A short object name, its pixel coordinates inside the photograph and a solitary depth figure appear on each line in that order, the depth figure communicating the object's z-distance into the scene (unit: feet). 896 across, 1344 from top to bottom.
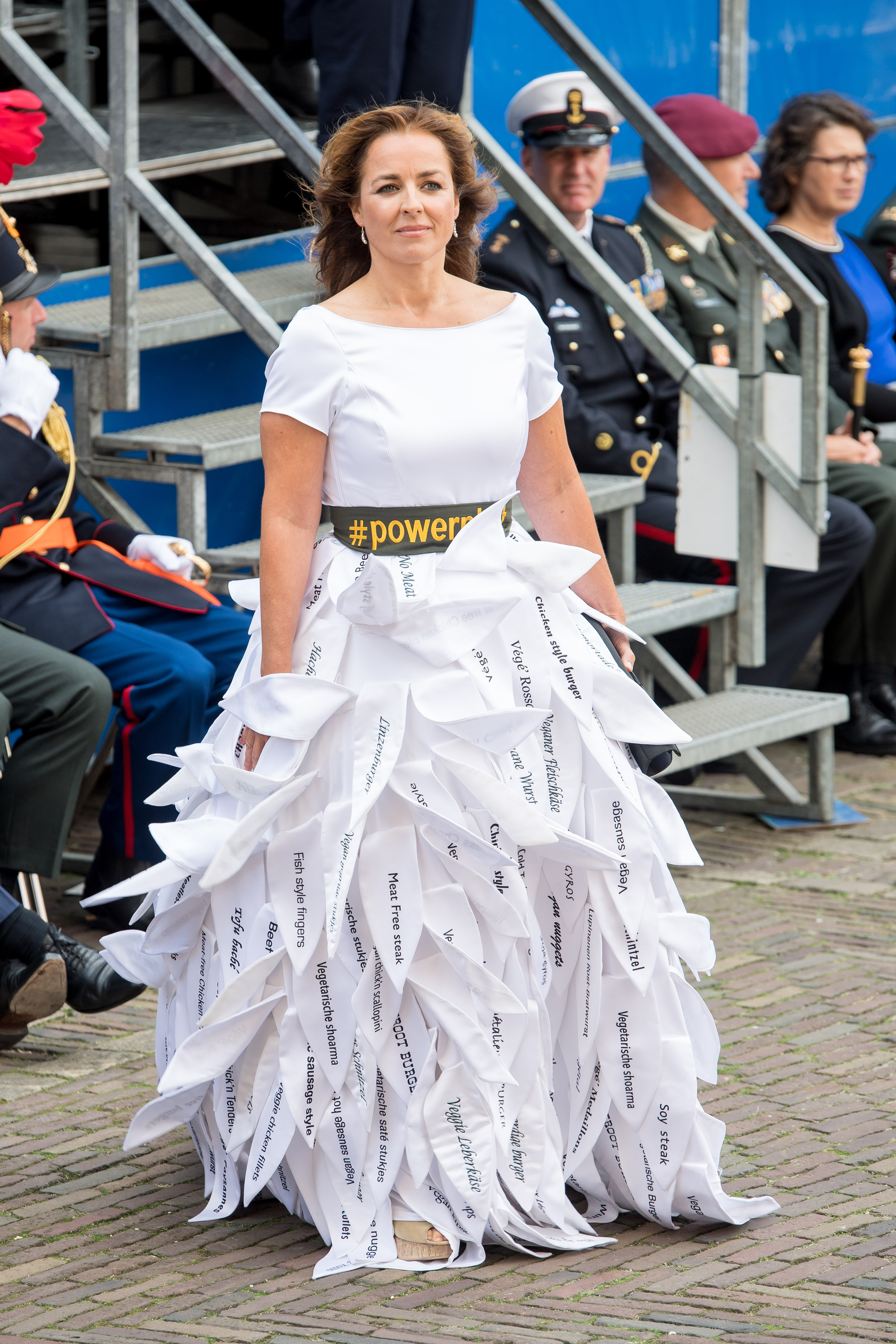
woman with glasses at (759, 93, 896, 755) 47.21
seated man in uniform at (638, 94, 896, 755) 46.42
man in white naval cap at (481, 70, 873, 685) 42.55
